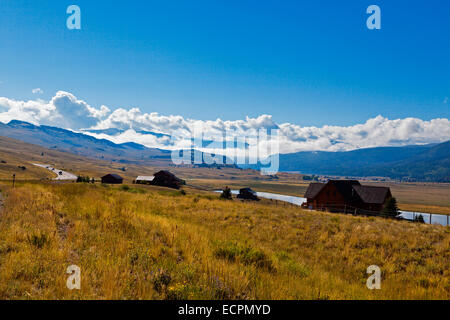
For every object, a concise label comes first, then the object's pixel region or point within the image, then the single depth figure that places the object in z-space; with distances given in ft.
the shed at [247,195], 352.59
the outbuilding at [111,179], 341.00
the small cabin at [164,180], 342.64
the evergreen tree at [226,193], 234.21
